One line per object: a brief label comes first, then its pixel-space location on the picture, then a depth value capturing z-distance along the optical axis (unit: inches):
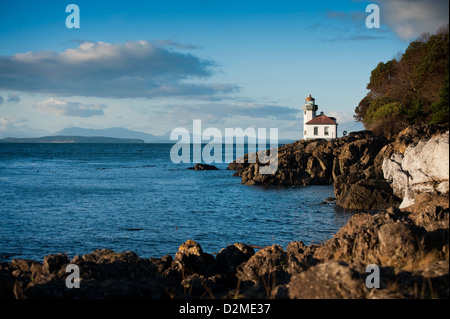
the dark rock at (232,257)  660.7
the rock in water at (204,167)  3427.9
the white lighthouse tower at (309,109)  3705.7
